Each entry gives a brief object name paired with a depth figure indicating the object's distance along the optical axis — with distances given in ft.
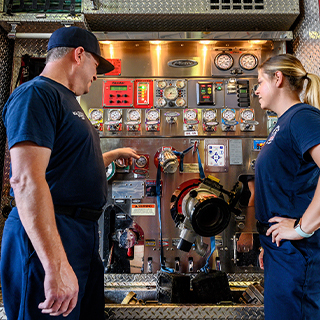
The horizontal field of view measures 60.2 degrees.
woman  5.51
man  4.18
